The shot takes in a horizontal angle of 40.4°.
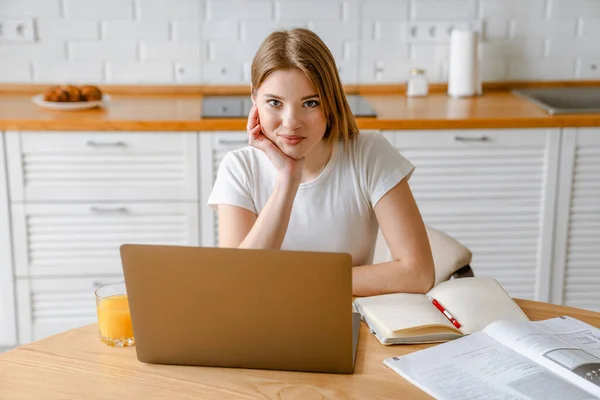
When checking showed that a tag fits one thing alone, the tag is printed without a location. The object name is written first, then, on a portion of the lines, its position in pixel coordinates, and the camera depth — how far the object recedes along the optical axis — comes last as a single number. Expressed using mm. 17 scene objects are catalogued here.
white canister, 3334
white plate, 3047
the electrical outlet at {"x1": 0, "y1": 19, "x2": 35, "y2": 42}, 3355
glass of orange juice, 1422
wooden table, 1258
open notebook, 1426
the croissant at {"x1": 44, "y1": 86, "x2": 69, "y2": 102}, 3080
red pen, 1475
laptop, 1220
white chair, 1899
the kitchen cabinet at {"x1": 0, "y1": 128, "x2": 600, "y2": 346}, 2947
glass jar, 3404
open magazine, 1226
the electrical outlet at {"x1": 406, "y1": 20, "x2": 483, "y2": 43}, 3467
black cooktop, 2975
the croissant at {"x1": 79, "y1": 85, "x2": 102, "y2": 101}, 3123
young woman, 1724
